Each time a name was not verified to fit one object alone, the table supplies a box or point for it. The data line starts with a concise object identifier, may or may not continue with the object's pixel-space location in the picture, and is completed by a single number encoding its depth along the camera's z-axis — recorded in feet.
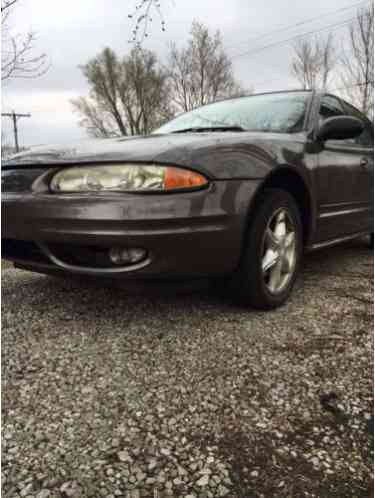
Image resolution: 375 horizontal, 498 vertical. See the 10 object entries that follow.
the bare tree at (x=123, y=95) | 88.38
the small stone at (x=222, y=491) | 3.47
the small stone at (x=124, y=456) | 3.80
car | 5.76
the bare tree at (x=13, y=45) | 12.11
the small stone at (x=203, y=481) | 3.56
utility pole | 112.87
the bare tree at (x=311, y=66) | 50.39
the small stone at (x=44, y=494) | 3.40
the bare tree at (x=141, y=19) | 7.49
